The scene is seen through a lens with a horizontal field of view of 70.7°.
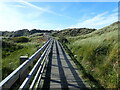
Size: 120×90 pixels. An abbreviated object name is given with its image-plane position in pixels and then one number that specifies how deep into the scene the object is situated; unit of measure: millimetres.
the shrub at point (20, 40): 26987
